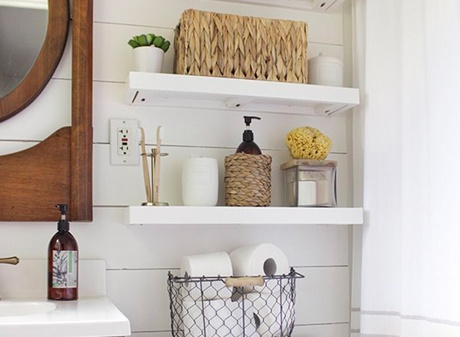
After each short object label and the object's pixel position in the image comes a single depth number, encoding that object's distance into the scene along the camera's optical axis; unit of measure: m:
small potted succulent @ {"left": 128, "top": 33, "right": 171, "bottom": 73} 1.61
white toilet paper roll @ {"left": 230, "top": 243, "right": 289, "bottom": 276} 1.57
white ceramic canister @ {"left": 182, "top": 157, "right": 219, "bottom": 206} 1.61
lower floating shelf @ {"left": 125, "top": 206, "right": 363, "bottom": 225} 1.53
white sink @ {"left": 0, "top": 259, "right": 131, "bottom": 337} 1.12
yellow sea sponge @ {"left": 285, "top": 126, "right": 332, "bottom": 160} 1.69
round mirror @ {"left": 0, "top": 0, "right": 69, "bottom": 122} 1.60
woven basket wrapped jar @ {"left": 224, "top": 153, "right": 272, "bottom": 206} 1.63
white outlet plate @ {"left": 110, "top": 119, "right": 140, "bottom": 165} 1.68
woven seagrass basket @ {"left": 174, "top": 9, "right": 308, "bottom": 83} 1.62
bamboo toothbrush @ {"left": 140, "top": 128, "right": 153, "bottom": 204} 1.60
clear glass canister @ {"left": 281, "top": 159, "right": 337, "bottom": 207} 1.68
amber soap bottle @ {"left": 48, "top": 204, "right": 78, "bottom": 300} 1.49
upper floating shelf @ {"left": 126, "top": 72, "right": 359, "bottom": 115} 1.57
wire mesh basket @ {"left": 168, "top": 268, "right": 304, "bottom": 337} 1.51
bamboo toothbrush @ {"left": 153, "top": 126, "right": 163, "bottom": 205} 1.59
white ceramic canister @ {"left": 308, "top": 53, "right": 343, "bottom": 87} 1.75
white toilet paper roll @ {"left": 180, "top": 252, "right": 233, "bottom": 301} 1.54
